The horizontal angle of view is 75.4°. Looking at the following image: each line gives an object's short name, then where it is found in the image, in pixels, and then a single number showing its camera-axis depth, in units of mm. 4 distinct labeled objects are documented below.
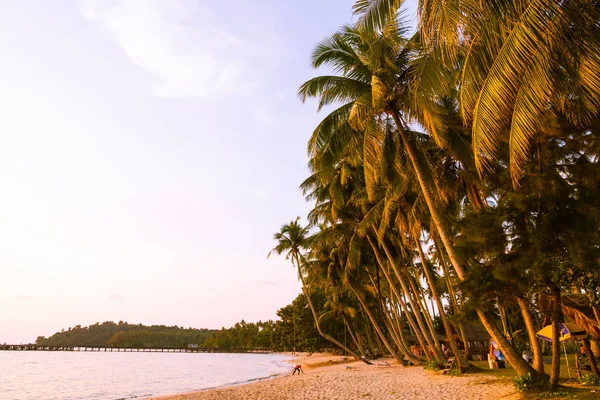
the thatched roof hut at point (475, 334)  28769
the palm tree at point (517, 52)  4363
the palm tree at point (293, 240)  30312
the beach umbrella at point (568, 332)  10453
